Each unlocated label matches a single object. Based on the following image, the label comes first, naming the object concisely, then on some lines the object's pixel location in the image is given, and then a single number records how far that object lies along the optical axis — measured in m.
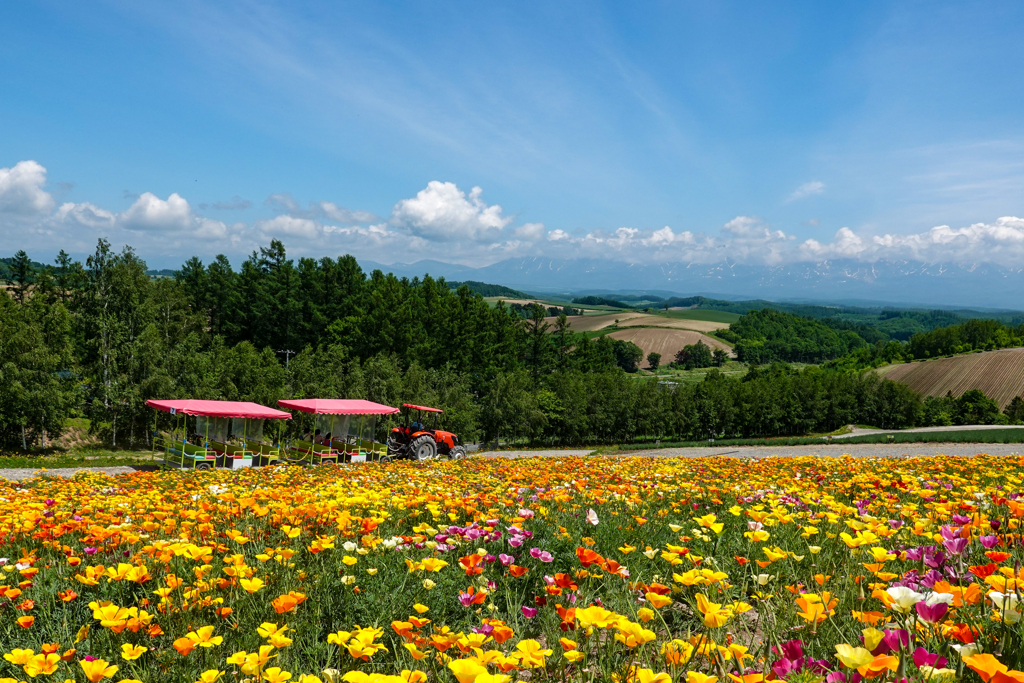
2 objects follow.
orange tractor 22.45
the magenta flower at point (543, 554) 3.17
